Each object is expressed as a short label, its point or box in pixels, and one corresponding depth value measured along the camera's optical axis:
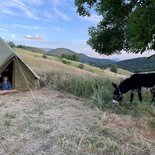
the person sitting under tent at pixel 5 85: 5.63
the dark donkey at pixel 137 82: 4.96
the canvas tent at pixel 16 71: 5.77
